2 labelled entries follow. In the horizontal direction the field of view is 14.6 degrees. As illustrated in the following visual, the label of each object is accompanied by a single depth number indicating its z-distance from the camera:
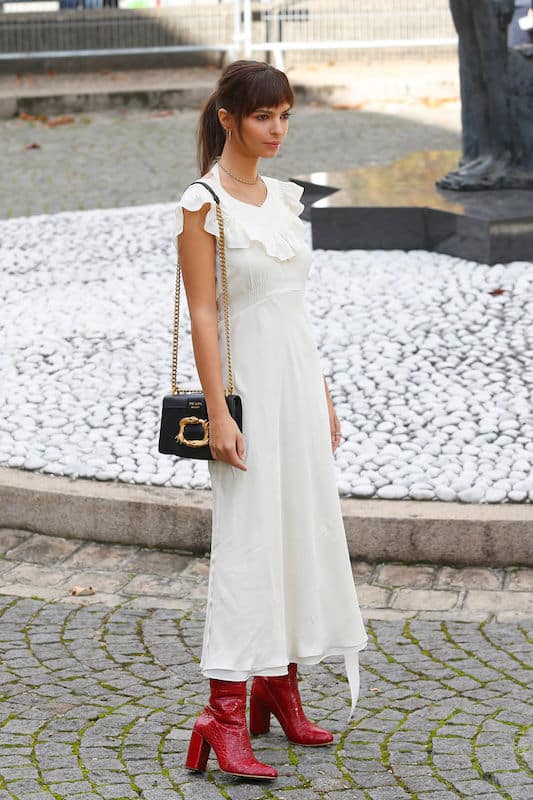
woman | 5.40
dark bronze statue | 13.36
